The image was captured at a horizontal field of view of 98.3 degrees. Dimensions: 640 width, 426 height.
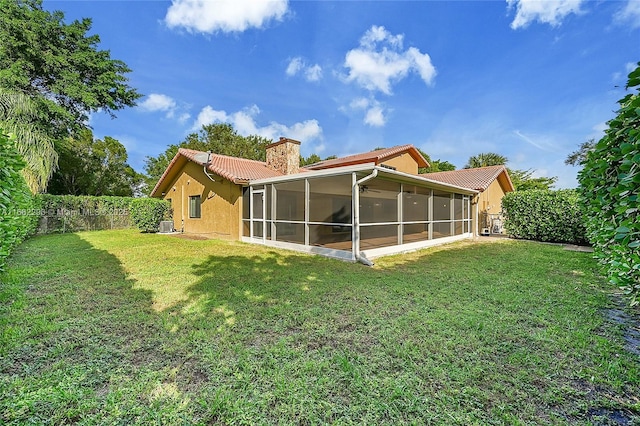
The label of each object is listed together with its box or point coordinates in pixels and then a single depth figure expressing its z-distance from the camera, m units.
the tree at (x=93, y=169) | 24.69
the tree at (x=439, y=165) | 36.91
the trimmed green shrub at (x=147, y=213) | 15.05
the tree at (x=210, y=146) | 32.84
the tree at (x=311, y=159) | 38.88
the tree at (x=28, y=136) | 10.81
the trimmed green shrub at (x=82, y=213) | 14.58
